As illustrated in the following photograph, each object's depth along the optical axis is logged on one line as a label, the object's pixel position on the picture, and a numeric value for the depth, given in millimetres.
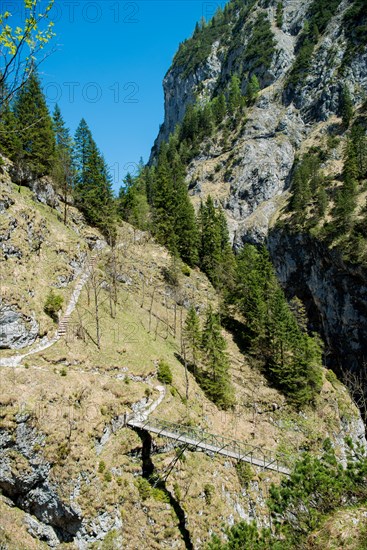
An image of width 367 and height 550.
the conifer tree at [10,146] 45372
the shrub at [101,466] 25734
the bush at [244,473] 33031
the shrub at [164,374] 35344
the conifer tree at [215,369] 39688
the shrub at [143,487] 26875
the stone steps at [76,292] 33812
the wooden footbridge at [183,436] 27156
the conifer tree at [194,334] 41562
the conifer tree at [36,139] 51844
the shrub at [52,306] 34406
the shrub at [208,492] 29281
